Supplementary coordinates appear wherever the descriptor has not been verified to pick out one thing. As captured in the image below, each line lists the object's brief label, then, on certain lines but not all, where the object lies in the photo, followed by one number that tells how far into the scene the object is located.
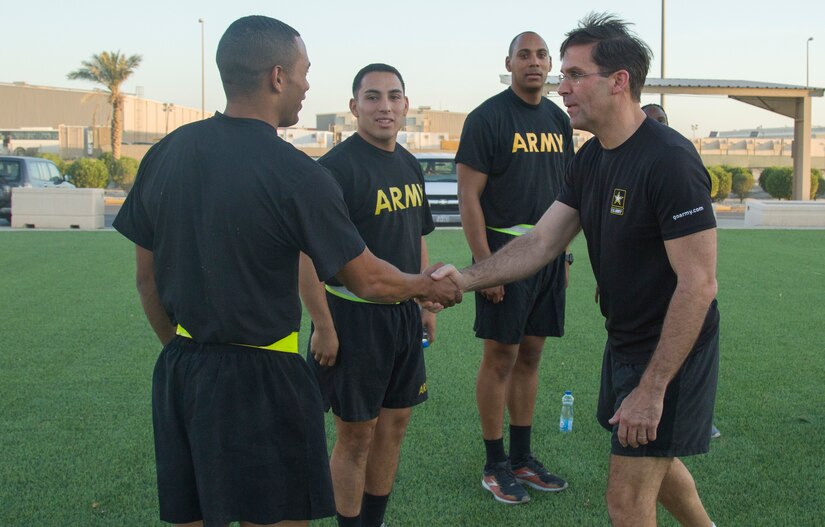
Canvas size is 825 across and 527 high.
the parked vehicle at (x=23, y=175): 20.56
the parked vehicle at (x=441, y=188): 19.83
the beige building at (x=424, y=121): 76.75
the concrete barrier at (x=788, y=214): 18.92
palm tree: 47.88
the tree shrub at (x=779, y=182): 32.31
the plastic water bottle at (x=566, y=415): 5.48
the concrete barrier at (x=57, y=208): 19.19
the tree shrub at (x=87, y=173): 34.41
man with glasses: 2.90
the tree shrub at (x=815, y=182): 32.69
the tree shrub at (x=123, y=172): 38.62
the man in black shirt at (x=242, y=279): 2.69
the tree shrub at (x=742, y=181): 34.59
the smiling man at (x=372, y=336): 3.91
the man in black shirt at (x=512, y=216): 4.69
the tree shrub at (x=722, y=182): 32.63
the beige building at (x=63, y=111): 81.12
